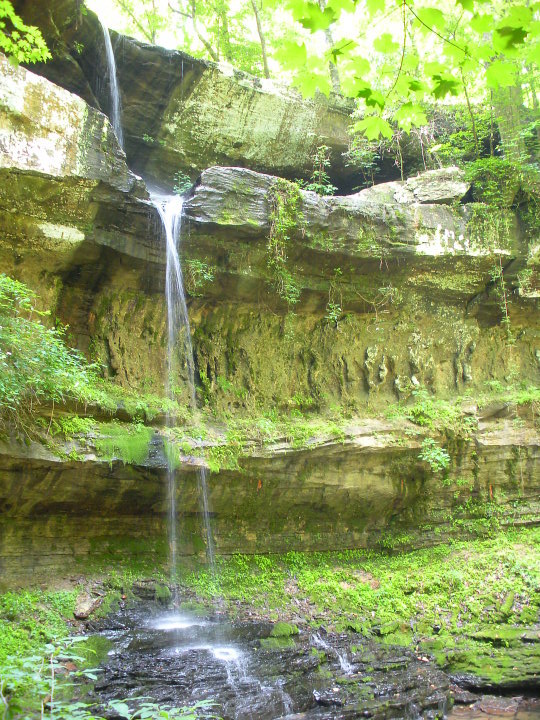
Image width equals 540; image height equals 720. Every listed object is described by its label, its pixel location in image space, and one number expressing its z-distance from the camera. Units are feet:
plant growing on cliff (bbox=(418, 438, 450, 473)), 32.83
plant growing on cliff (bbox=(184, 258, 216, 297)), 31.35
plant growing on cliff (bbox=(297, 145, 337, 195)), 35.83
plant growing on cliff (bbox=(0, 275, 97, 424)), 21.40
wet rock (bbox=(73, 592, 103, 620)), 24.49
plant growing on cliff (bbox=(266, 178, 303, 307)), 31.09
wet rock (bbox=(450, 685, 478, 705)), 21.83
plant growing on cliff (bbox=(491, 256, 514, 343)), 37.22
